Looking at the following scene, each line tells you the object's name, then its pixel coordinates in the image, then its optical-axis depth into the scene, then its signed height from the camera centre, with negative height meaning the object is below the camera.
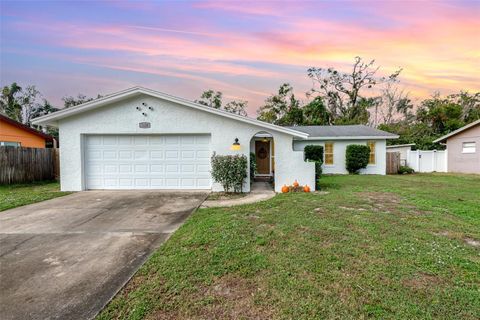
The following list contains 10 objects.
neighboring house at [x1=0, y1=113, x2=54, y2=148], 15.66 +1.48
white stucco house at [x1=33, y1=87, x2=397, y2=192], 9.82 +0.53
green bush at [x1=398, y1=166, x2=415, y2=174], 17.81 -1.25
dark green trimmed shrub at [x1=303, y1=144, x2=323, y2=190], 16.77 +0.09
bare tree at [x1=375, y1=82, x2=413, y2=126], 34.38 +6.70
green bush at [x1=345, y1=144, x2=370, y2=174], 16.33 -0.20
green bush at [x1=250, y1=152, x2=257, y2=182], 11.02 -0.45
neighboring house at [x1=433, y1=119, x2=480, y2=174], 17.36 +0.18
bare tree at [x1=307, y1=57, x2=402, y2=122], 31.43 +8.60
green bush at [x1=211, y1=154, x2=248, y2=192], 9.34 -0.61
